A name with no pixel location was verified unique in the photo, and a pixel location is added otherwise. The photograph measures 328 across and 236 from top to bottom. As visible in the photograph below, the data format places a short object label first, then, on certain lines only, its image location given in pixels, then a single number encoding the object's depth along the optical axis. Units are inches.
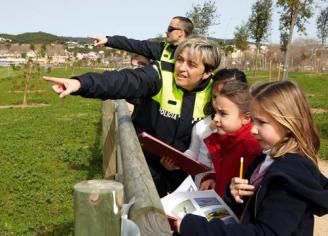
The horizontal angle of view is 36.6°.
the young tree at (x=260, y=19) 1161.4
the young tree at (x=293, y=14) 788.6
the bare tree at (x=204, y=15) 1060.8
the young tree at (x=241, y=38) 1412.4
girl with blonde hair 63.9
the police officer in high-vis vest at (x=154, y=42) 201.3
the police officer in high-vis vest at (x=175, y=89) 107.6
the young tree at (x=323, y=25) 1653.5
